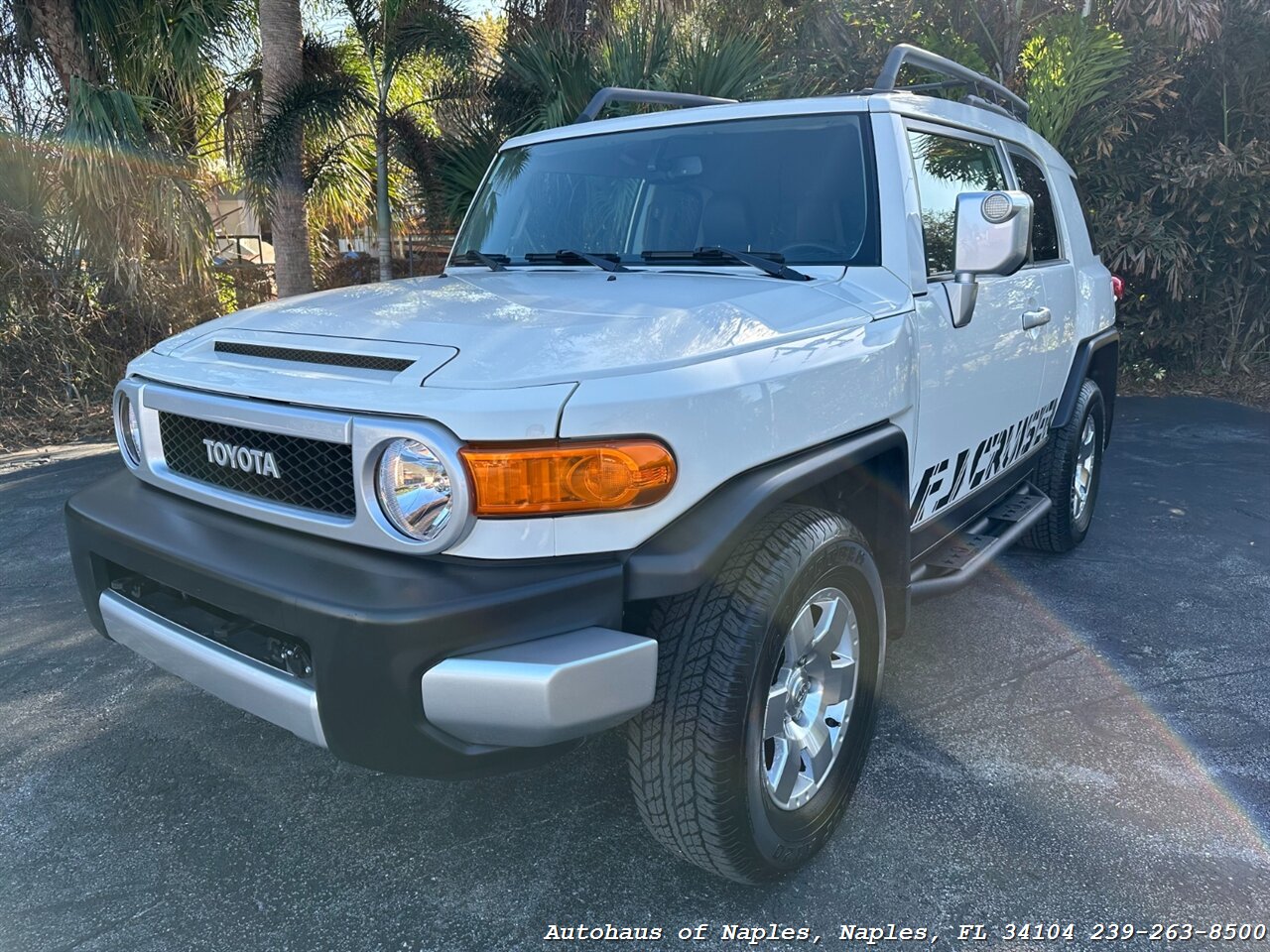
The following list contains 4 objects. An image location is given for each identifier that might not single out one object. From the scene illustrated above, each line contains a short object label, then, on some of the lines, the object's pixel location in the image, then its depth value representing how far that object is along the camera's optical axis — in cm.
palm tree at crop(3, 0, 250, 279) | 784
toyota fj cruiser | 179
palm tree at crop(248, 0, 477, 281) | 894
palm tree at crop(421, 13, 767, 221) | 770
